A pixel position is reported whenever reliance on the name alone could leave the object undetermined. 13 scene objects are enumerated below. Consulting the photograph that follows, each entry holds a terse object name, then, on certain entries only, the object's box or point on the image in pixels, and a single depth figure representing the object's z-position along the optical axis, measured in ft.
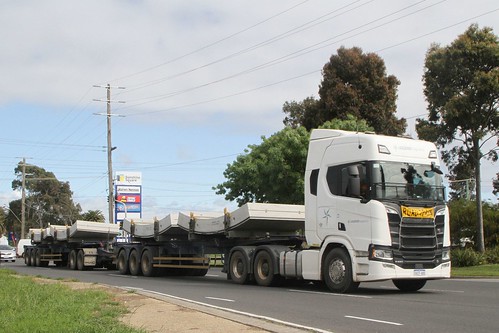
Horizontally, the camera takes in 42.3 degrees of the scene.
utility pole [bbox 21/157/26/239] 232.53
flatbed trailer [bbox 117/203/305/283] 62.85
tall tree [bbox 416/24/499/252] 87.20
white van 214.48
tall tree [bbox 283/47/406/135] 132.67
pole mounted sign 194.70
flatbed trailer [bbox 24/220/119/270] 104.32
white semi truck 48.96
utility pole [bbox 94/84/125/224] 154.40
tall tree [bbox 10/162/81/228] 312.50
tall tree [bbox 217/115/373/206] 116.67
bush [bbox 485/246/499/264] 90.99
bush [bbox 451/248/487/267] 88.33
